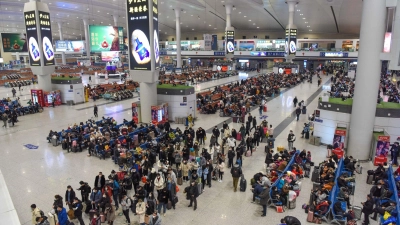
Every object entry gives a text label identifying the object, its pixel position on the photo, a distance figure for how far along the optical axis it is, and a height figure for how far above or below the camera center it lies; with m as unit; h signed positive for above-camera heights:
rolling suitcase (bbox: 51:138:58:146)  14.81 -3.90
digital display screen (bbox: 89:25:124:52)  30.21 +2.37
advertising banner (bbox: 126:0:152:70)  17.05 +1.57
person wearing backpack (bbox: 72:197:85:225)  7.94 -3.87
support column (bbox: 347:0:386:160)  12.12 -0.79
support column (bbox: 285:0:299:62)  41.16 +4.65
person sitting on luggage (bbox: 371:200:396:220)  7.95 -3.96
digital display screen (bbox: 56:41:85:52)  45.62 +2.42
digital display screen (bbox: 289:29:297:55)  42.78 +2.74
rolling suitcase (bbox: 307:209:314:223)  8.21 -4.22
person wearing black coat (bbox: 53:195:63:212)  7.71 -3.61
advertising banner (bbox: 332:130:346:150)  13.42 -3.49
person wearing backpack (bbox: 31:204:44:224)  7.36 -3.68
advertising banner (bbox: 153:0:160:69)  17.32 +1.79
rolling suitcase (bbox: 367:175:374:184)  10.56 -4.13
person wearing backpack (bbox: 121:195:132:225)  7.99 -3.76
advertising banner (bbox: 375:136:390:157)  12.26 -3.47
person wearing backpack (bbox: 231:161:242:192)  9.81 -3.67
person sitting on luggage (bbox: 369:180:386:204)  8.83 -3.84
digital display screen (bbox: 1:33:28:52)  34.88 +2.31
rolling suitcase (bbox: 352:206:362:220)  8.37 -4.19
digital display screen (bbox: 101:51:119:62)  41.59 +0.72
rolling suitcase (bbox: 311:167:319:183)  10.48 -3.99
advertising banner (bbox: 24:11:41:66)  23.20 +1.90
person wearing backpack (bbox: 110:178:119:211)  8.98 -3.80
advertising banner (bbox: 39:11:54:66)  23.41 +1.87
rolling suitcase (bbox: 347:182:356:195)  9.62 -4.02
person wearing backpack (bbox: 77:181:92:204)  8.95 -3.82
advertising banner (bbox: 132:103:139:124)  19.00 -3.23
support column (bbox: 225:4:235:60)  45.33 +6.09
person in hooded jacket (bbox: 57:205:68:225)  7.40 -3.76
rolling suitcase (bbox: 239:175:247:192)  9.91 -4.03
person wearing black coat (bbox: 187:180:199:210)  8.70 -3.79
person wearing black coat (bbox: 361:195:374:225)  7.96 -3.90
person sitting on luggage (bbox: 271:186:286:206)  8.91 -4.03
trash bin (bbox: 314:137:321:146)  14.82 -3.94
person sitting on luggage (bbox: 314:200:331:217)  8.16 -3.99
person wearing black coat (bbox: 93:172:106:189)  9.28 -3.65
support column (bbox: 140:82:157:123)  18.25 -2.24
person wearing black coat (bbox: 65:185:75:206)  8.43 -3.73
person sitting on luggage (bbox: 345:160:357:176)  10.71 -3.77
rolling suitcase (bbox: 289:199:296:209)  8.89 -4.20
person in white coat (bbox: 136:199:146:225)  7.68 -3.75
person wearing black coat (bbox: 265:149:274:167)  11.42 -3.69
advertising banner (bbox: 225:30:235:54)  44.97 +2.93
